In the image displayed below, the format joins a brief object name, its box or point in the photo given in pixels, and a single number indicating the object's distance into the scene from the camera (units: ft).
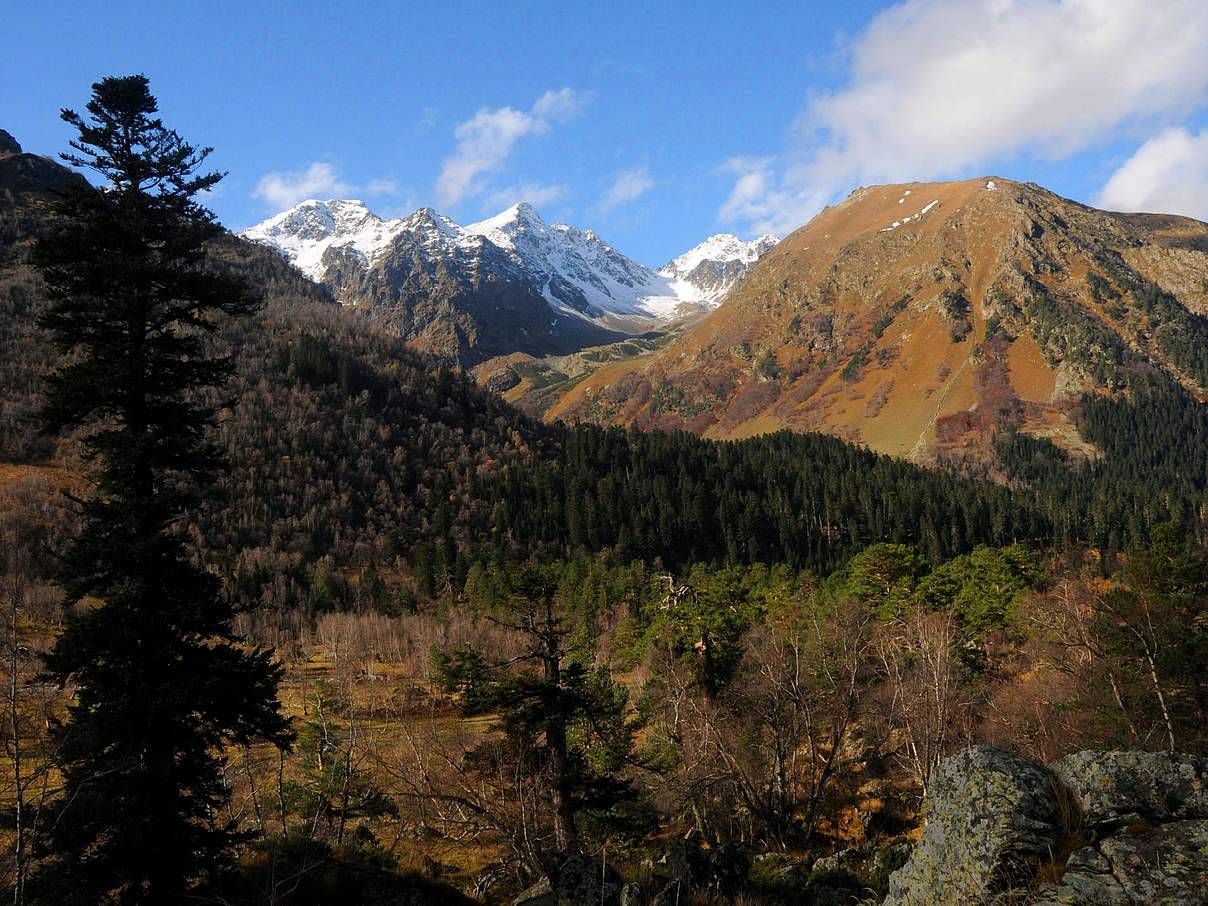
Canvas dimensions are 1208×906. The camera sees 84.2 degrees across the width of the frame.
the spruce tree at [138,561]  47.01
